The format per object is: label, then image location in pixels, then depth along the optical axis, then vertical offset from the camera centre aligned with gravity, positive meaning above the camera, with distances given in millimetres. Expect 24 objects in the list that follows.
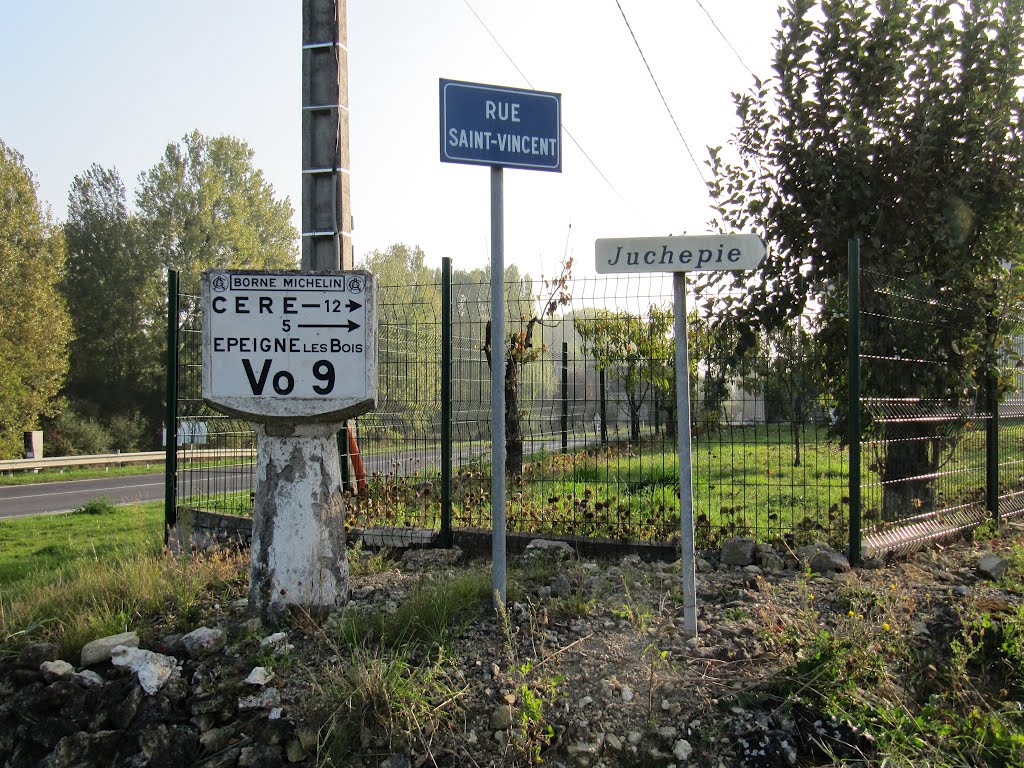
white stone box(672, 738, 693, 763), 3246 -1472
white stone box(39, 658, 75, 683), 3852 -1339
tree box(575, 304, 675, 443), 6520 +283
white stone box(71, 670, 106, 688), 3797 -1367
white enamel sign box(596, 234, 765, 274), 4152 +658
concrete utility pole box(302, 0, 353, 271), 6742 +2076
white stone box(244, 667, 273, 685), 3689 -1329
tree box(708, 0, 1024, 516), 6617 +1659
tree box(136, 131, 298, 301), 38281 +8264
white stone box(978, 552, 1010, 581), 5332 -1238
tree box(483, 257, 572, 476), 6973 +253
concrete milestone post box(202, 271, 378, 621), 4535 -34
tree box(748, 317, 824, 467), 6066 +40
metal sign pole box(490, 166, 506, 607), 4391 -50
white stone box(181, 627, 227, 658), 4070 -1287
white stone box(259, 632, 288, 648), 4082 -1284
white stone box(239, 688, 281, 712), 3615 -1403
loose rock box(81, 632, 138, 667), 3979 -1288
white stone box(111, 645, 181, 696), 3730 -1313
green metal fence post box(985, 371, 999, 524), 7328 -668
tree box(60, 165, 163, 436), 37062 +3238
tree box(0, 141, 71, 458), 27391 +2650
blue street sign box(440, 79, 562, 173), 4293 +1378
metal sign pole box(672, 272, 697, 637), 4188 -543
